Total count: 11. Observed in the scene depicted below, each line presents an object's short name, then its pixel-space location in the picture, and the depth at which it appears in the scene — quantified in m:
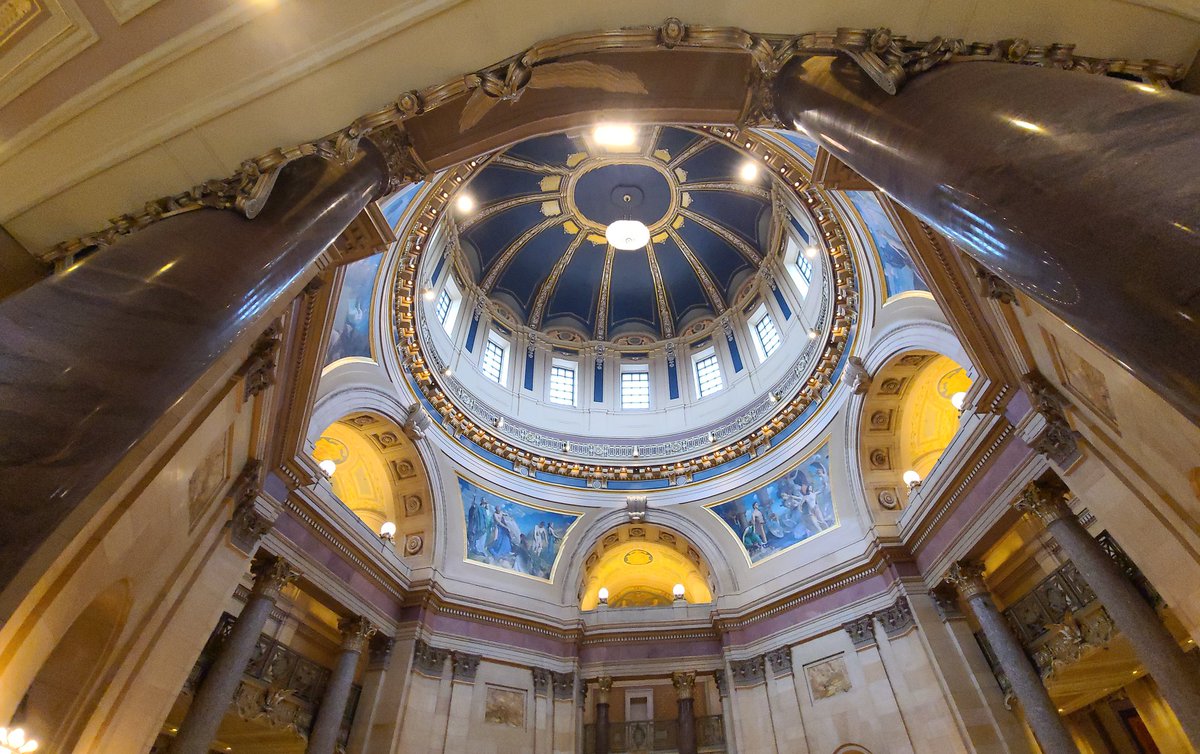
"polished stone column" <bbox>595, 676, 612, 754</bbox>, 14.09
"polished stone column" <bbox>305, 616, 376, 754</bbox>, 10.56
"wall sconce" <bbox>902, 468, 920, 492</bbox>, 13.33
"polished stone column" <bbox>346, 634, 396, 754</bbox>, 11.36
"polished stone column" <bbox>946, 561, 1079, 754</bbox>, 8.93
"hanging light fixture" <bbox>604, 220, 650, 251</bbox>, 19.14
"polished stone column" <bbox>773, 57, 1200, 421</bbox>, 1.99
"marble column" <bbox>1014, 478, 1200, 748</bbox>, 6.85
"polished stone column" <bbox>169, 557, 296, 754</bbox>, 8.04
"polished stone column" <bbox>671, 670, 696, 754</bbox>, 13.92
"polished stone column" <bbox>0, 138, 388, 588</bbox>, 2.34
